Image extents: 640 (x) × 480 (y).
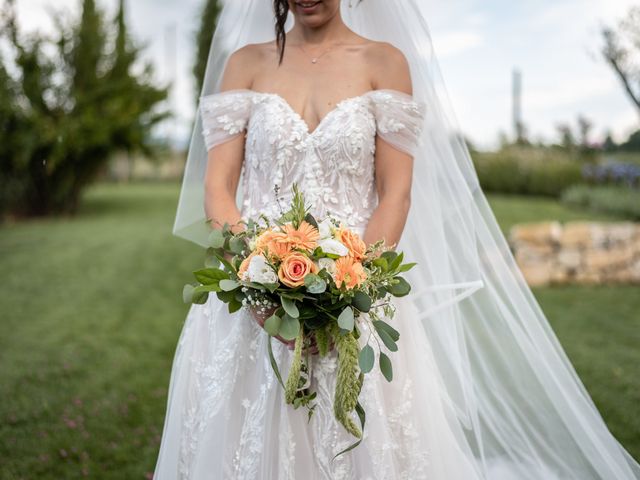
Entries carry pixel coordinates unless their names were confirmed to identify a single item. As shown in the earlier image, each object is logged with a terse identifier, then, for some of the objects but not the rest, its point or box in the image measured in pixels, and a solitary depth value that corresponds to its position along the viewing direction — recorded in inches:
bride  91.2
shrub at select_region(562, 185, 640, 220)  467.3
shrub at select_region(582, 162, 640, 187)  534.3
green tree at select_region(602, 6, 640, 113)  256.5
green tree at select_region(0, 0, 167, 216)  590.6
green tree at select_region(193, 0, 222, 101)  1189.7
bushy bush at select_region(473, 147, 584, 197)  663.1
